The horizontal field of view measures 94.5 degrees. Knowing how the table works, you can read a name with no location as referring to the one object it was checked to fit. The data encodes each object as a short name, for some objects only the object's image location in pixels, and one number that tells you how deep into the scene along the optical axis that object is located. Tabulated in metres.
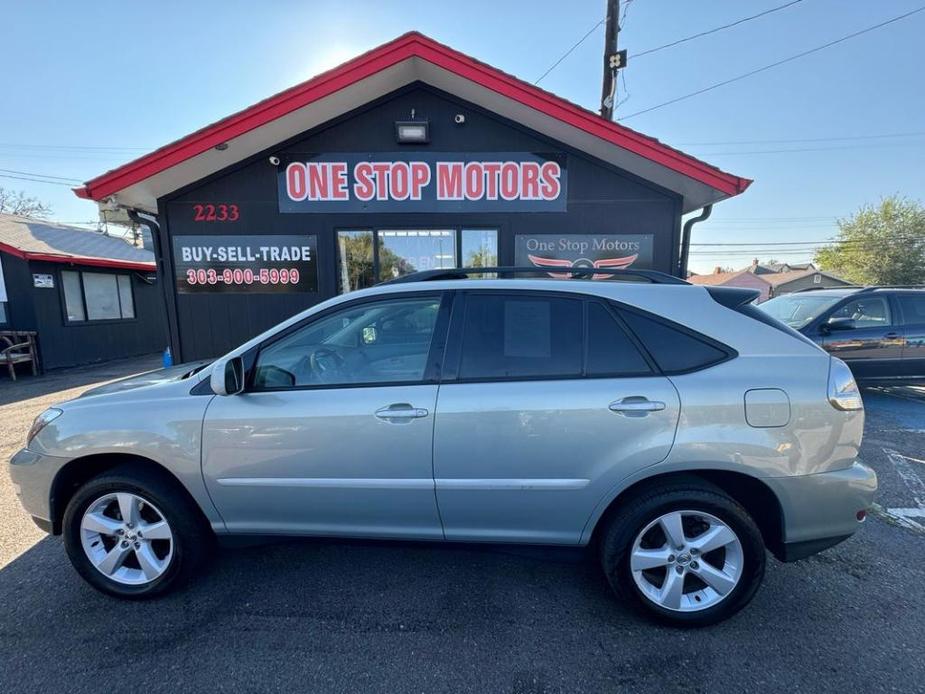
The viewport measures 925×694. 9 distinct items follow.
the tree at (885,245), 26.73
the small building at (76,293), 9.51
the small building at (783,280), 40.84
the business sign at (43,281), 9.52
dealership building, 5.65
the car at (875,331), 6.25
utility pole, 7.95
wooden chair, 8.87
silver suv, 2.07
